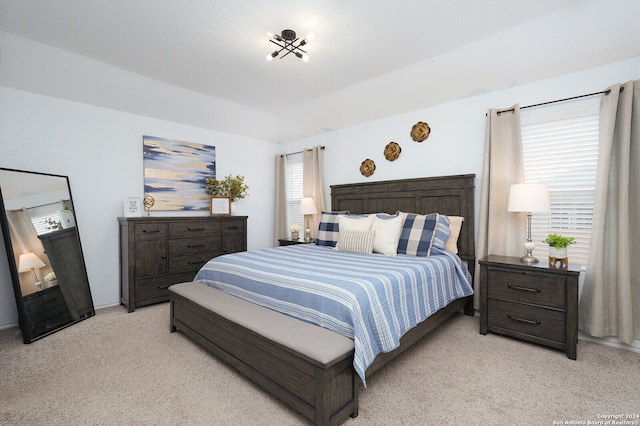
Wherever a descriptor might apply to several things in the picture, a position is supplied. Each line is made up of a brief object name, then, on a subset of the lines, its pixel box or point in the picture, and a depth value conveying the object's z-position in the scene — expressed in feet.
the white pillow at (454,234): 10.77
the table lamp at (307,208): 15.42
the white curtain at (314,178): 15.87
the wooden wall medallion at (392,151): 13.19
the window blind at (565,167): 8.89
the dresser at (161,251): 11.53
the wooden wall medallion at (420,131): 12.30
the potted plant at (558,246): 8.16
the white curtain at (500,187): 9.86
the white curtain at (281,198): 17.76
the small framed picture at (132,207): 12.26
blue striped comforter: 5.78
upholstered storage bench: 4.96
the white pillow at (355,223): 11.08
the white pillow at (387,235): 10.11
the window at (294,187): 17.57
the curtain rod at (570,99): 8.37
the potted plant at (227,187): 15.20
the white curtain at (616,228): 7.86
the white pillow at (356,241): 10.31
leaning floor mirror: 8.91
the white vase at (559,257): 8.16
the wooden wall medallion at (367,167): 14.10
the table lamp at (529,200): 8.51
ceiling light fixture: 8.77
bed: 5.14
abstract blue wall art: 13.37
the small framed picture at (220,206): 14.79
